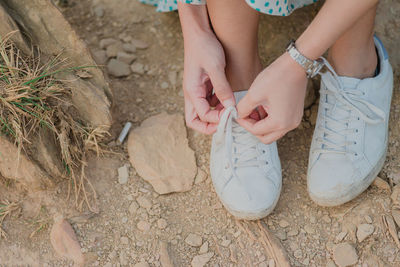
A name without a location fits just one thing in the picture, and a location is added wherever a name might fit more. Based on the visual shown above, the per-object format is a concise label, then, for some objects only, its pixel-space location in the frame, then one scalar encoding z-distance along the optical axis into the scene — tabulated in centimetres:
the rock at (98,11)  184
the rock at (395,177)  133
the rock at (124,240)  130
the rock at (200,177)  143
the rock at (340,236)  127
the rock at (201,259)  125
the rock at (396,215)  127
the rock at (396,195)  129
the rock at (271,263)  125
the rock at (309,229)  130
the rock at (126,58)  171
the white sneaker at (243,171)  127
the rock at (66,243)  127
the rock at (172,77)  165
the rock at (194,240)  130
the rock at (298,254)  126
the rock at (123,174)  141
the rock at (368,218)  127
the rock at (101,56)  170
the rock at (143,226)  133
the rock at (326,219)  131
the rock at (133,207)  136
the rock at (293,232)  130
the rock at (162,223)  133
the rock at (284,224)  132
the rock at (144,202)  137
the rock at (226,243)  129
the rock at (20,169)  126
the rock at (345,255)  122
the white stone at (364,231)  125
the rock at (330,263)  123
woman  118
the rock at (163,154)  142
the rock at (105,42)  175
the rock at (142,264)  126
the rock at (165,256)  126
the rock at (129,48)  174
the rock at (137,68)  169
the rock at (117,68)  168
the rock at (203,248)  129
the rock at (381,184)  132
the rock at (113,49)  173
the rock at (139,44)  175
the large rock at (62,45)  134
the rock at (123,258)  127
